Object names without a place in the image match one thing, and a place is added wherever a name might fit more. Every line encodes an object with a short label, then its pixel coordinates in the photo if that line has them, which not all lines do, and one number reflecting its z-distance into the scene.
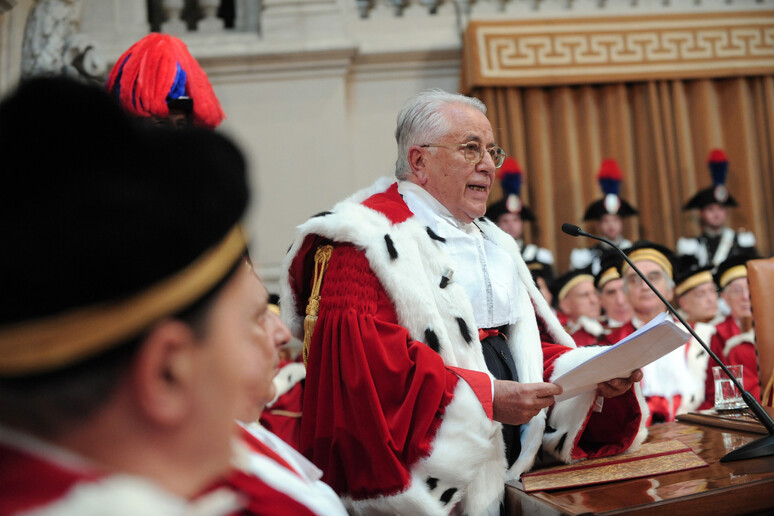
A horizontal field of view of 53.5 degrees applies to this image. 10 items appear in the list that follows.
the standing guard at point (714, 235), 6.03
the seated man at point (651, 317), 3.82
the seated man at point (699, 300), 4.32
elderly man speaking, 1.92
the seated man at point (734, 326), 3.99
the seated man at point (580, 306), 4.61
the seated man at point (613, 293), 4.66
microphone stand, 1.81
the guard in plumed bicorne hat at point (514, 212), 5.70
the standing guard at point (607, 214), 5.90
